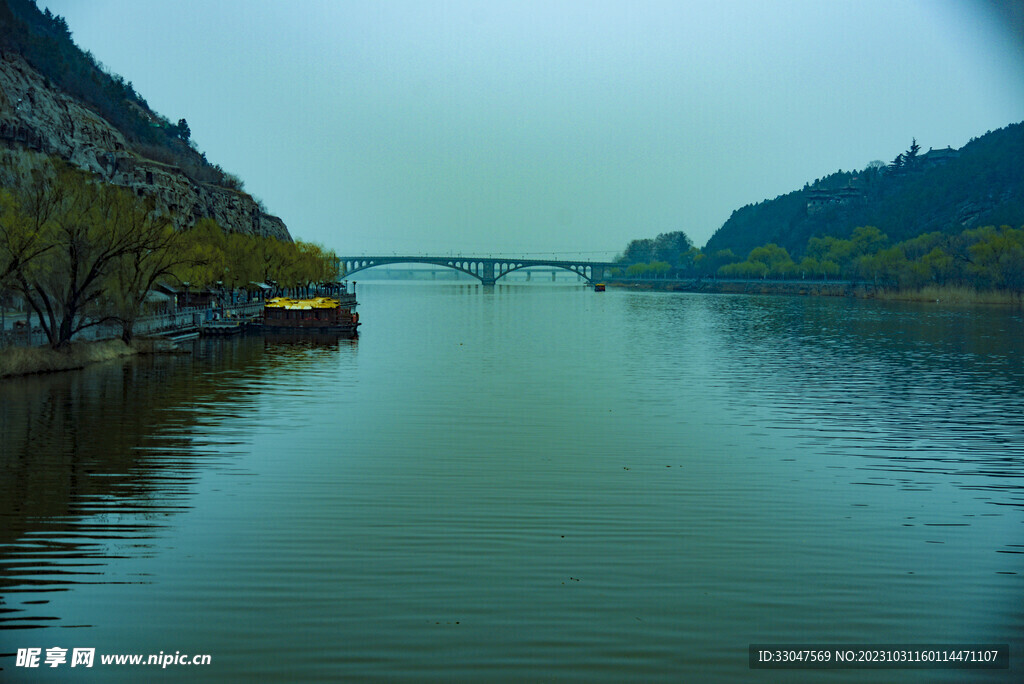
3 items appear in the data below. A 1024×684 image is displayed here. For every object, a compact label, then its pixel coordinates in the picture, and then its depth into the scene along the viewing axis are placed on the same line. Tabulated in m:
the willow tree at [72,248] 42.84
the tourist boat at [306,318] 78.31
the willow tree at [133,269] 50.75
